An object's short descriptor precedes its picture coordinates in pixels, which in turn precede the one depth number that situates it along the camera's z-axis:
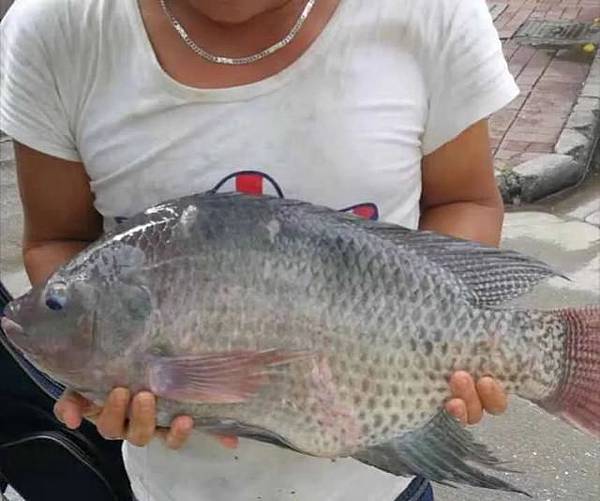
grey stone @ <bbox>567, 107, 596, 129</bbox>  5.98
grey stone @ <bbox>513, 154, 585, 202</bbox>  5.37
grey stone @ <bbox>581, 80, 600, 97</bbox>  6.46
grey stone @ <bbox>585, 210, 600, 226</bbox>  5.11
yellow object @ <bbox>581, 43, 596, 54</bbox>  7.54
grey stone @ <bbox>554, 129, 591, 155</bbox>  5.70
